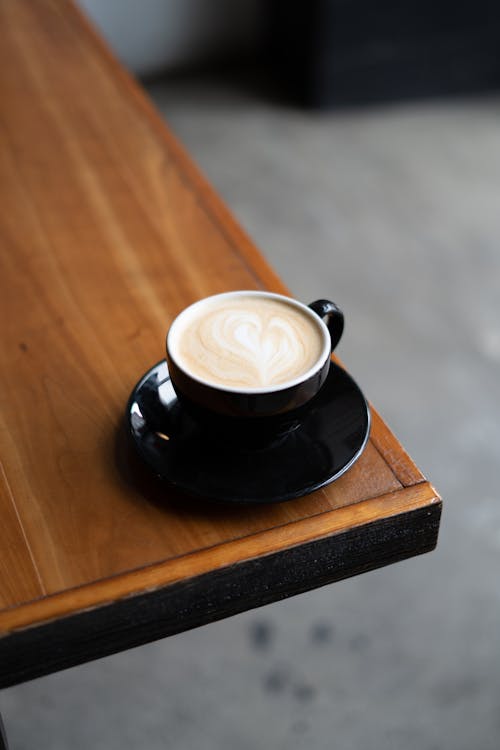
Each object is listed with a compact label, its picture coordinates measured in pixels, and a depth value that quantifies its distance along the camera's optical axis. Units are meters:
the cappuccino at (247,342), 0.56
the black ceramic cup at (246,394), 0.53
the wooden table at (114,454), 0.53
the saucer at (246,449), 0.56
